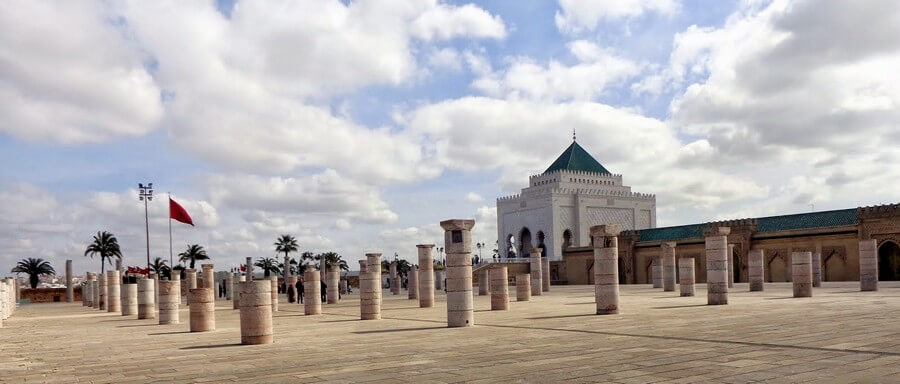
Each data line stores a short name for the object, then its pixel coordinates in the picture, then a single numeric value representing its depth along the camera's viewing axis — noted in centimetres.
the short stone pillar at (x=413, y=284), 3217
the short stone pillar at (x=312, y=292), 2031
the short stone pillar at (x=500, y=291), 1888
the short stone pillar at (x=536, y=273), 3028
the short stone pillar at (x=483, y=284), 3120
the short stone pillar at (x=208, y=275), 2667
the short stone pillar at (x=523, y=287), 2452
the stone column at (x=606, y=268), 1555
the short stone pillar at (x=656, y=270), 3366
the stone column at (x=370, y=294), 1708
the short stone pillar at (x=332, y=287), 2855
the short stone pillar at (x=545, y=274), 3697
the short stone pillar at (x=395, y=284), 4022
